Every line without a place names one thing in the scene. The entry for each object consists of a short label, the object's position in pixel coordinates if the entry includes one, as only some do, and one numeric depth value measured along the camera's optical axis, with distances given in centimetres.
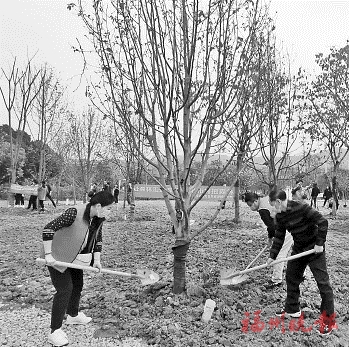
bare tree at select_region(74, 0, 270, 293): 396
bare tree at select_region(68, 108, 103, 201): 1686
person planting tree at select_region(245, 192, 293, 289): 486
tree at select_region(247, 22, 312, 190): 796
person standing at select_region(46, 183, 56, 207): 1721
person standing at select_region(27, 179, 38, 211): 1690
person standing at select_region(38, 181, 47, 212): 1572
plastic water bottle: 382
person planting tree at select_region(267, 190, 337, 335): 376
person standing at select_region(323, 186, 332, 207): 1974
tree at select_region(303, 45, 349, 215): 1317
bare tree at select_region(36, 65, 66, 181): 1703
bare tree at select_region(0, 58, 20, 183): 1689
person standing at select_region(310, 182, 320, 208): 1866
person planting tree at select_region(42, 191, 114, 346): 334
